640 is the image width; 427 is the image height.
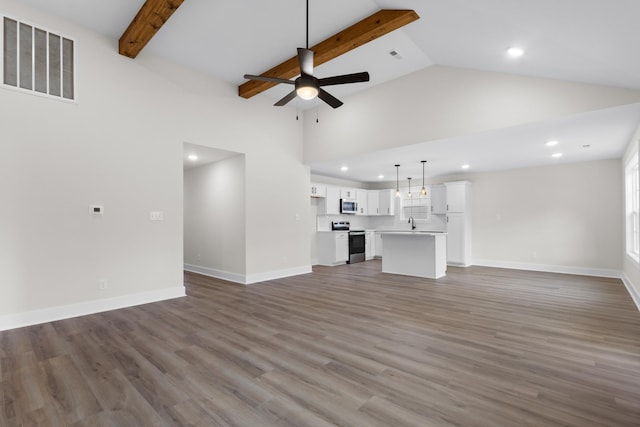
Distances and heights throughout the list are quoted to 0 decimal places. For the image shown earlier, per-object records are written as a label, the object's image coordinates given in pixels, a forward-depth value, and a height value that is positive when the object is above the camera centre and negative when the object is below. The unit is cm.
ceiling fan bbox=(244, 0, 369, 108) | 287 +130
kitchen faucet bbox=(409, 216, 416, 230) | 938 -26
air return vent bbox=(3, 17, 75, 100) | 346 +188
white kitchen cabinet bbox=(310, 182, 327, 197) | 802 +68
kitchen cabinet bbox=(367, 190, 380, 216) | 986 +41
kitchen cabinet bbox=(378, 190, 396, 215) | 966 +41
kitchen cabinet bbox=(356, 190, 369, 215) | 941 +41
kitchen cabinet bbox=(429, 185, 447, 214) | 866 +42
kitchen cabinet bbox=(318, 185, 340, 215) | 831 +37
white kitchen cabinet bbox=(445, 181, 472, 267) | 795 -25
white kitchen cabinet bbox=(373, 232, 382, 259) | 948 -100
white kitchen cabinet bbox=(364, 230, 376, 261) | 916 -88
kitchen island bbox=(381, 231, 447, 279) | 625 -83
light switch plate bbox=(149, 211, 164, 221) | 457 +4
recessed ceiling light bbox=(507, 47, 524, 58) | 342 +180
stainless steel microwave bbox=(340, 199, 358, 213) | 877 +27
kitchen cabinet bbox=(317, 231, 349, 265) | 804 -83
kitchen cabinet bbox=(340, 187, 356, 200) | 882 +65
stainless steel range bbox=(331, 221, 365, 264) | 851 -73
